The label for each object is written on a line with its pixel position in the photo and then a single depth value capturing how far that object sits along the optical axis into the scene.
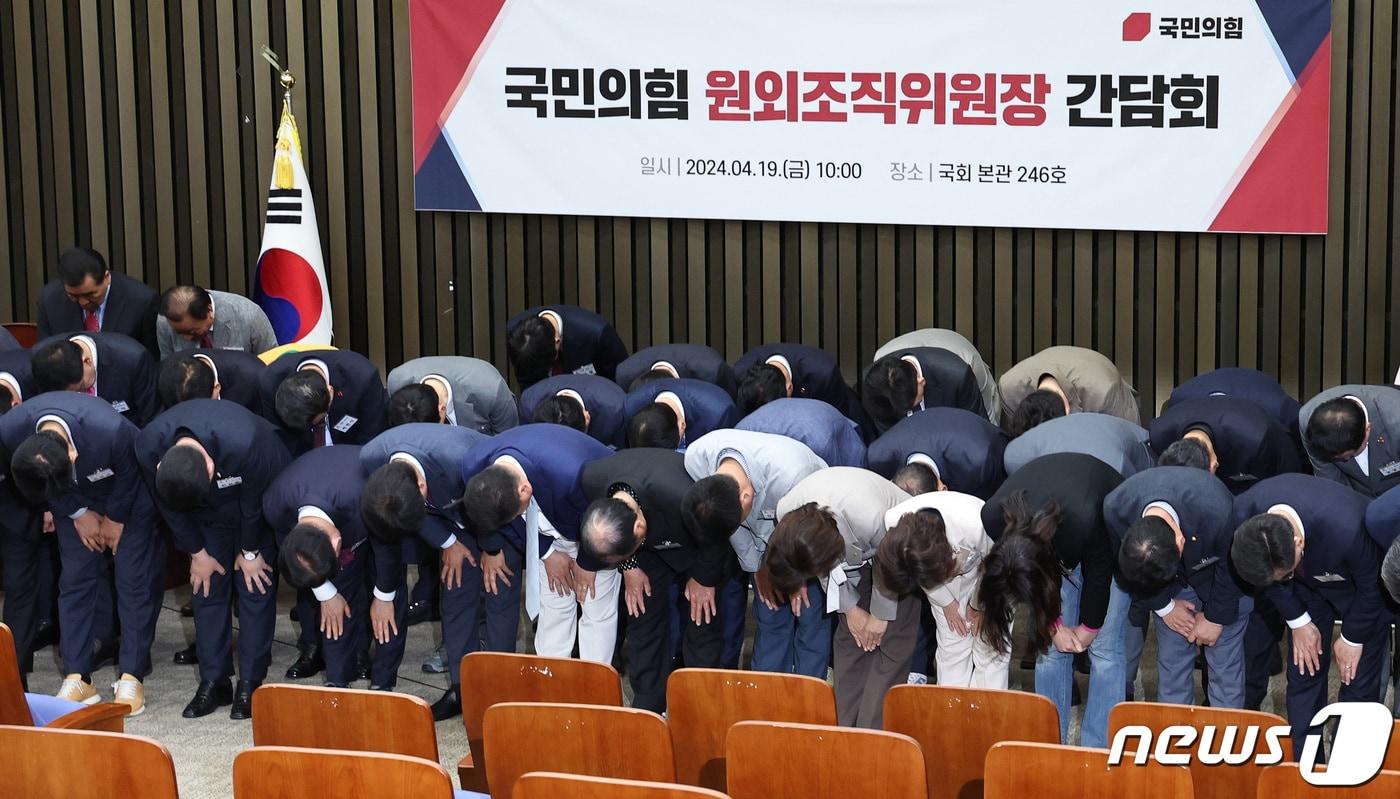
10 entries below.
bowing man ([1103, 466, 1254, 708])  8.66
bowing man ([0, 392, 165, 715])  10.88
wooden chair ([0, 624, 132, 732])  8.62
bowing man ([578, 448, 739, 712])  9.48
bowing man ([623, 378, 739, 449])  11.16
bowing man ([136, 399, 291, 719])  10.74
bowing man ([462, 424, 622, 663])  9.89
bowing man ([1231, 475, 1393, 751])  8.67
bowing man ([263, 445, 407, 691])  10.41
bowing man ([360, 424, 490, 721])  10.51
